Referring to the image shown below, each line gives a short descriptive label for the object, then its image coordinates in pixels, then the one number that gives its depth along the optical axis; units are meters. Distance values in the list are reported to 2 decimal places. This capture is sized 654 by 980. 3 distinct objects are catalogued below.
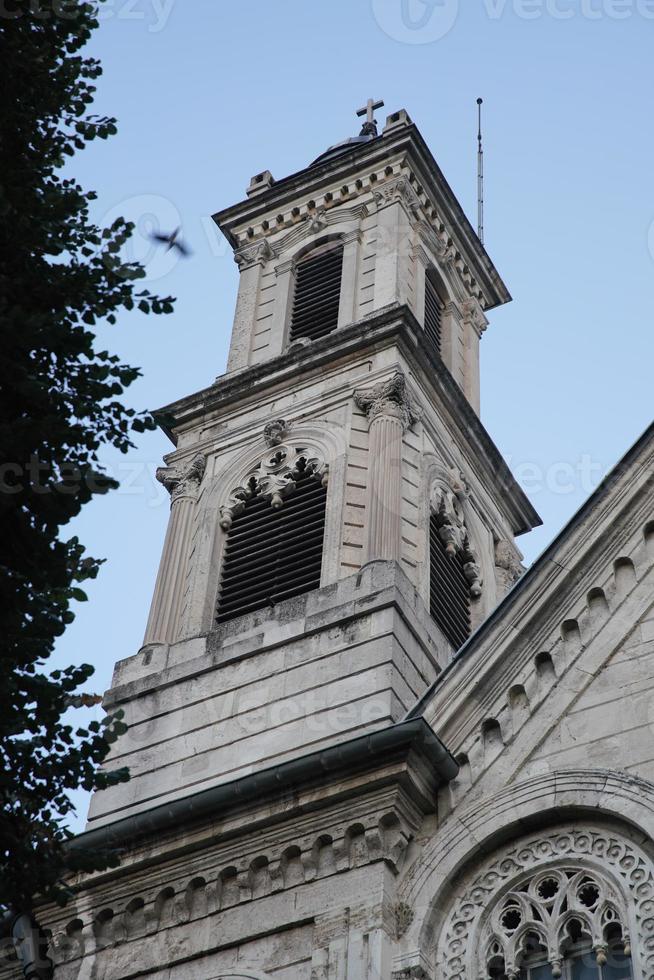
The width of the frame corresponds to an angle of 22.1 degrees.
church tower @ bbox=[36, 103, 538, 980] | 18.00
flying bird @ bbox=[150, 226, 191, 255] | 14.73
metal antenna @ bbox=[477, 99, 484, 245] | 41.25
